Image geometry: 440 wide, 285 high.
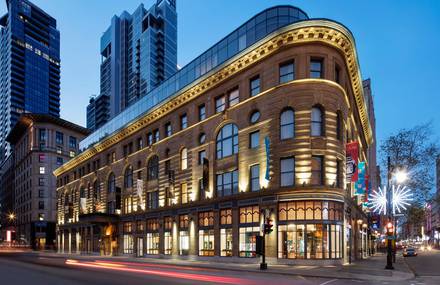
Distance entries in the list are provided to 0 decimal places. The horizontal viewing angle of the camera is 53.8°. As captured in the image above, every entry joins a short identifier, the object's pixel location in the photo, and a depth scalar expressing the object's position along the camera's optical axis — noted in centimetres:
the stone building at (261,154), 3769
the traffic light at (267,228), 3175
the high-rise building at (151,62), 19562
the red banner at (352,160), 4056
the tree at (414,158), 4642
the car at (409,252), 6398
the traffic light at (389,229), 3347
